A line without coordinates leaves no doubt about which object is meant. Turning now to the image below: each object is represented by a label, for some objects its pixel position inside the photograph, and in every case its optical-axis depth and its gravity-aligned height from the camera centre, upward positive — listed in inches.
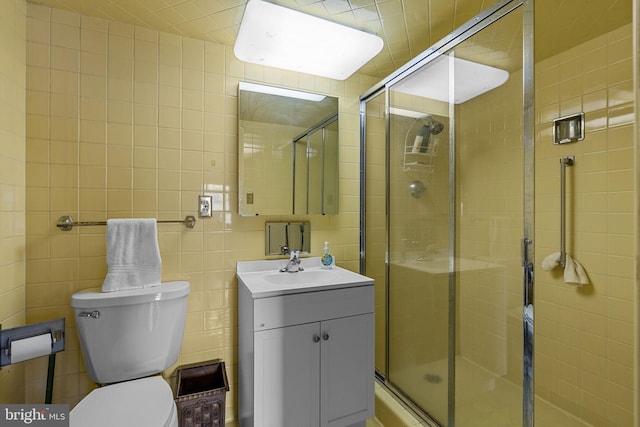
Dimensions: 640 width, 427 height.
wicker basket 53.8 -35.3
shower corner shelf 63.9 +11.8
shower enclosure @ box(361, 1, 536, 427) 46.3 -2.0
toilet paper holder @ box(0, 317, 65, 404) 42.1 -18.5
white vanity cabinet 52.5 -26.7
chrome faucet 70.2 -12.1
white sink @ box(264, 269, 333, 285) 66.5 -14.6
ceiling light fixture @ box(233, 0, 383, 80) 52.5 +33.5
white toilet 44.6 -22.2
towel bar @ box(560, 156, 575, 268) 67.8 +2.0
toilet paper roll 42.9 -19.9
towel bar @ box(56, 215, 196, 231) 55.2 -1.9
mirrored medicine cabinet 68.1 +14.7
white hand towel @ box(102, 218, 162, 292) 54.4 -7.9
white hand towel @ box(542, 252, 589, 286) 64.9 -12.5
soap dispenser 74.2 -11.5
